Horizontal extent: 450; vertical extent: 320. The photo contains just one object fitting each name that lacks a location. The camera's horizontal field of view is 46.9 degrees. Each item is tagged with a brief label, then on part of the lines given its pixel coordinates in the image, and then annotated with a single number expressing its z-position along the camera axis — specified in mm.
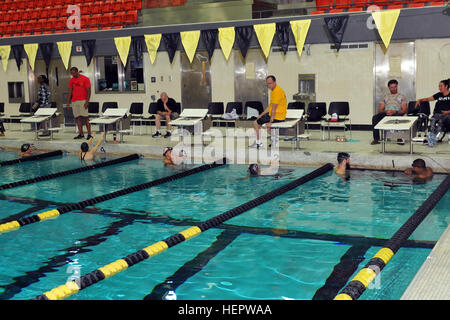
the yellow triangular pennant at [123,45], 14375
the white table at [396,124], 8555
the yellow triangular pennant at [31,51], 15516
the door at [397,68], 12633
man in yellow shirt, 9977
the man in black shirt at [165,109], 12586
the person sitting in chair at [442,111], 9453
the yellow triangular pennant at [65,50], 15164
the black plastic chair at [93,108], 14328
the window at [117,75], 16438
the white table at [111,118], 11578
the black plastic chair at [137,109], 13657
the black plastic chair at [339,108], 11719
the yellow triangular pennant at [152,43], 13969
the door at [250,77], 14398
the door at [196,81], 15234
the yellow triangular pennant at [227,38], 13016
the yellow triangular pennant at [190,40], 13508
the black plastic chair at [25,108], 15281
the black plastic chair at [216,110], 13281
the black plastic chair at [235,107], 12812
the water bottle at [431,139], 9508
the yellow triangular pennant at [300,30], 12086
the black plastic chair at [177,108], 13023
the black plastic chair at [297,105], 12008
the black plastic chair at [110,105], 13923
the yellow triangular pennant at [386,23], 11297
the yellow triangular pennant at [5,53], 16219
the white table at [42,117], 12281
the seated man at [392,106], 9906
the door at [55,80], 17688
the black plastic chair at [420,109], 10124
